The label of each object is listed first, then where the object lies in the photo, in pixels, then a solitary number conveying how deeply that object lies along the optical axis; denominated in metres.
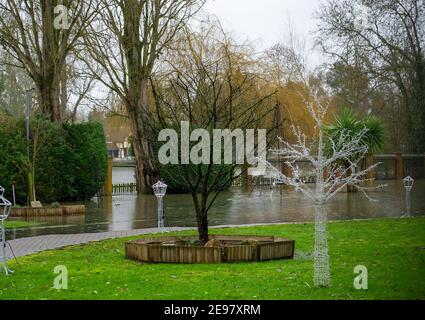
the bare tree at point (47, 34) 30.31
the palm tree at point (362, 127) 32.78
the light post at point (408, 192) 21.19
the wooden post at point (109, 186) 34.09
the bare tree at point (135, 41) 32.75
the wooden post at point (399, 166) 45.22
